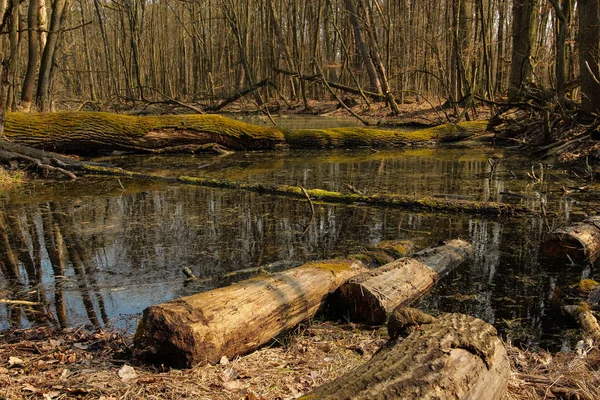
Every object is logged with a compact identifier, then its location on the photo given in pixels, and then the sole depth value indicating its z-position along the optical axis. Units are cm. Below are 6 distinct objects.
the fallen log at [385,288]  389
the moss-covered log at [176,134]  1292
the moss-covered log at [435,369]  212
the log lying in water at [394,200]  719
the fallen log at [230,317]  295
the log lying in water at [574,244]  512
